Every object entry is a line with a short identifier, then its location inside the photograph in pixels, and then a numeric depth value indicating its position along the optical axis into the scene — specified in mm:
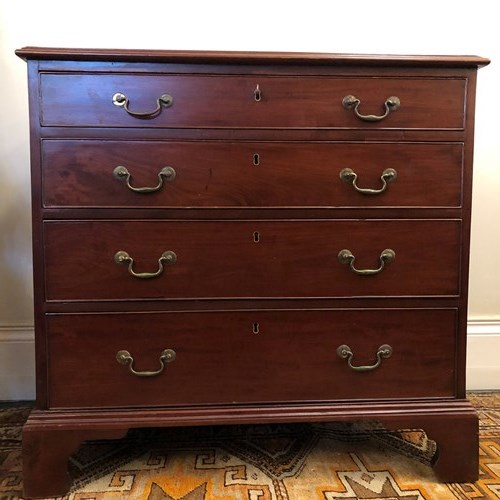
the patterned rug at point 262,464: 1176
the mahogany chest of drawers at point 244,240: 1106
